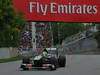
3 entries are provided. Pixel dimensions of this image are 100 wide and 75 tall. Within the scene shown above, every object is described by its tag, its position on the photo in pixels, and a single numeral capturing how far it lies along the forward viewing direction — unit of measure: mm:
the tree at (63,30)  117938
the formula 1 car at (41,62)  19656
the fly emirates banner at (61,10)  34406
